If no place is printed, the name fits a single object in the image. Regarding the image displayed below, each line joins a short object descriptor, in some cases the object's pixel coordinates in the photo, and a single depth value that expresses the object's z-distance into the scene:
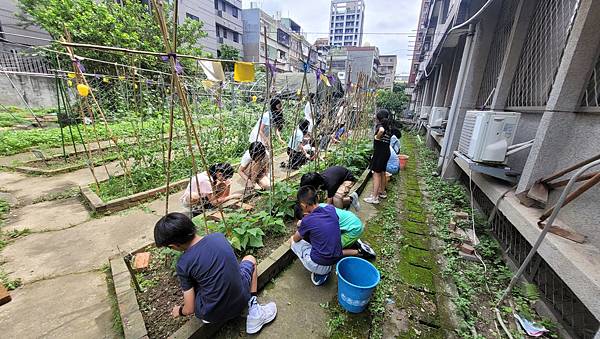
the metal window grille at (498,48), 4.62
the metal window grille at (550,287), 2.07
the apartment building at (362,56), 42.91
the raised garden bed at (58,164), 5.55
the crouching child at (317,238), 2.51
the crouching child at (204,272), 1.88
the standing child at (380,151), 4.59
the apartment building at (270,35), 34.53
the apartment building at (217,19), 24.52
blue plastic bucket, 2.19
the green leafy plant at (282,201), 3.75
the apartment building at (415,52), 29.30
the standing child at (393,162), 6.02
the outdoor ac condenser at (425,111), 13.84
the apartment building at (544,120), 2.14
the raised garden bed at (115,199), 3.97
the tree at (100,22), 10.89
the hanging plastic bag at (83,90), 3.49
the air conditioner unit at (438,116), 8.81
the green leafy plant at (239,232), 2.84
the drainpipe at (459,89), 5.53
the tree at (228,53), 26.56
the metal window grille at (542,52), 3.04
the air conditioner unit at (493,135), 3.39
